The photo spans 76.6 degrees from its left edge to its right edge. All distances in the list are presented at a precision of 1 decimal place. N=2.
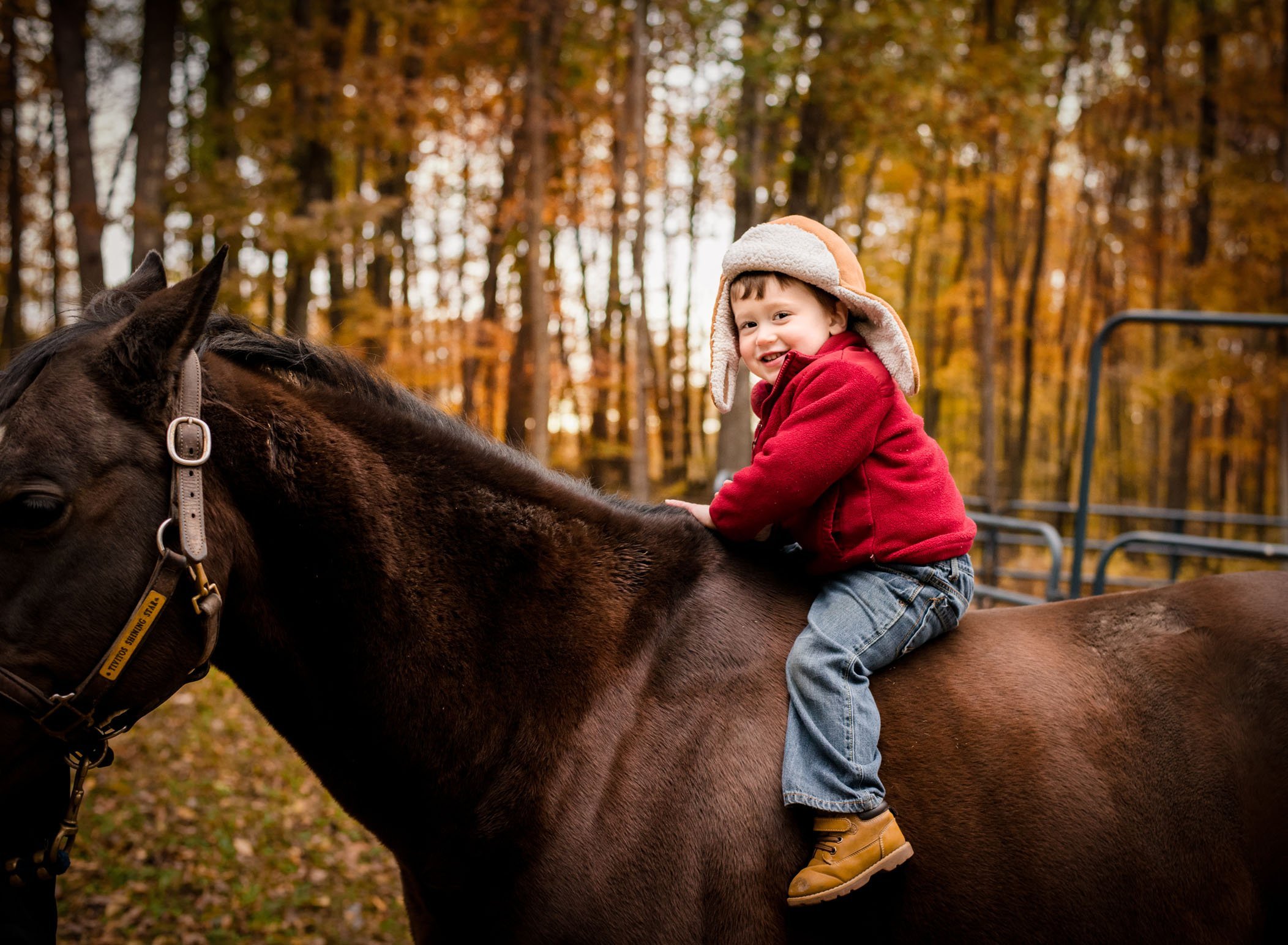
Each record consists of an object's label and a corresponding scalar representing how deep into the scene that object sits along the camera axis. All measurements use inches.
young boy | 71.0
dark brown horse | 64.7
